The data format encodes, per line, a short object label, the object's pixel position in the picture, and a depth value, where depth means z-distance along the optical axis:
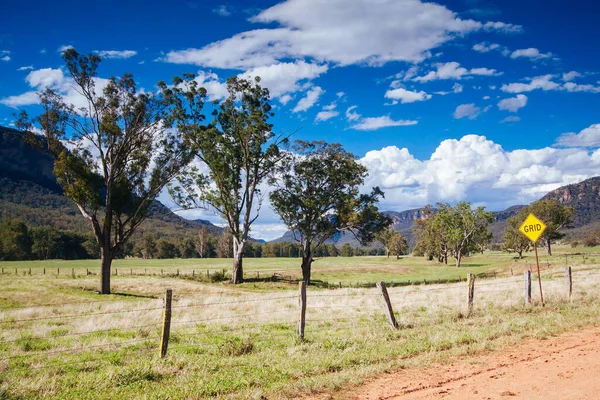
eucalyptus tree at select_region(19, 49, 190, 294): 31.44
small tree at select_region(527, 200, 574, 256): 83.88
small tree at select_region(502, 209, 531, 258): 81.93
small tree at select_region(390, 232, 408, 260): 114.88
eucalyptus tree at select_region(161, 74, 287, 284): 40.06
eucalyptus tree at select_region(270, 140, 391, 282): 41.34
